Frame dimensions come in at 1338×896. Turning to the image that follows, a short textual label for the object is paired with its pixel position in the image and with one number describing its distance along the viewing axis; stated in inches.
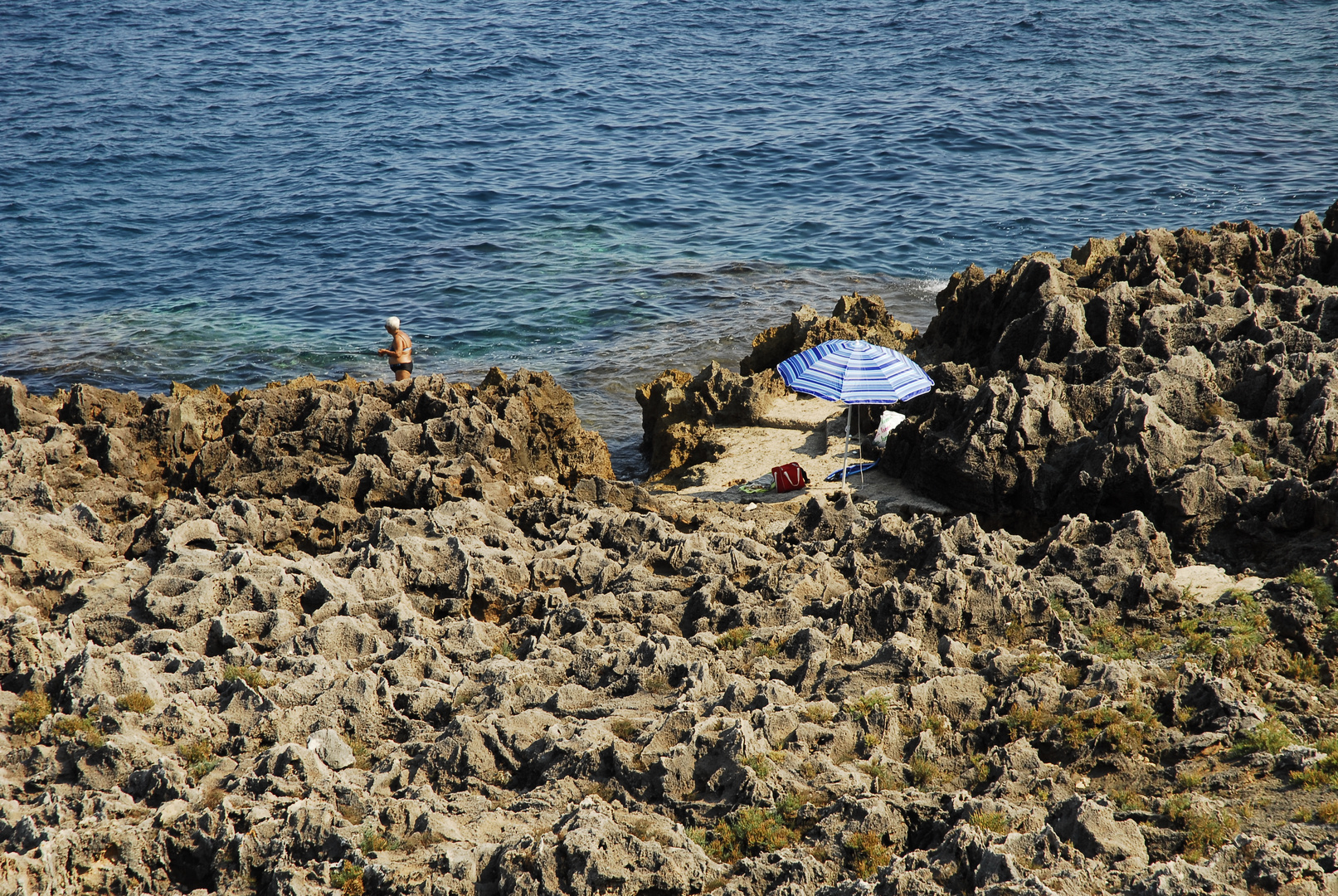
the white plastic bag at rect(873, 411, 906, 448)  1376.7
